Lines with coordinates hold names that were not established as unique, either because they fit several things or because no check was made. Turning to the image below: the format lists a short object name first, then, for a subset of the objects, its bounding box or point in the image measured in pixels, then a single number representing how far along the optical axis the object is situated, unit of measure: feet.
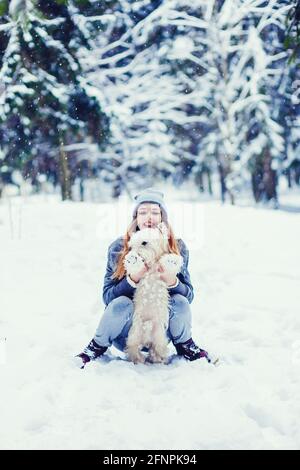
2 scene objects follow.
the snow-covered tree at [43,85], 29.27
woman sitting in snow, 11.51
